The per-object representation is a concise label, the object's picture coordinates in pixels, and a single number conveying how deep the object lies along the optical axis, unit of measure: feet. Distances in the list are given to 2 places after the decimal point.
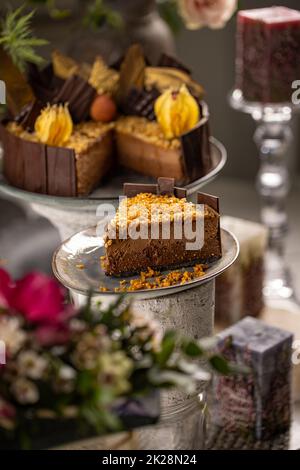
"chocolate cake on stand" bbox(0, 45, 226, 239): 4.95
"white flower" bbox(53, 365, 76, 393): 3.29
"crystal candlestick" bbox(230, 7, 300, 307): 5.67
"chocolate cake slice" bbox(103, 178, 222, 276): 4.14
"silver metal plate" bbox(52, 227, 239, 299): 4.05
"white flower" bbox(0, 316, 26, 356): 3.25
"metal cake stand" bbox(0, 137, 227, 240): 4.86
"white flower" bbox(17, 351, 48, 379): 3.20
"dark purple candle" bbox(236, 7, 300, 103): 5.66
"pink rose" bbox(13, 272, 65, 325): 3.32
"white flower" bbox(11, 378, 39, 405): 3.22
